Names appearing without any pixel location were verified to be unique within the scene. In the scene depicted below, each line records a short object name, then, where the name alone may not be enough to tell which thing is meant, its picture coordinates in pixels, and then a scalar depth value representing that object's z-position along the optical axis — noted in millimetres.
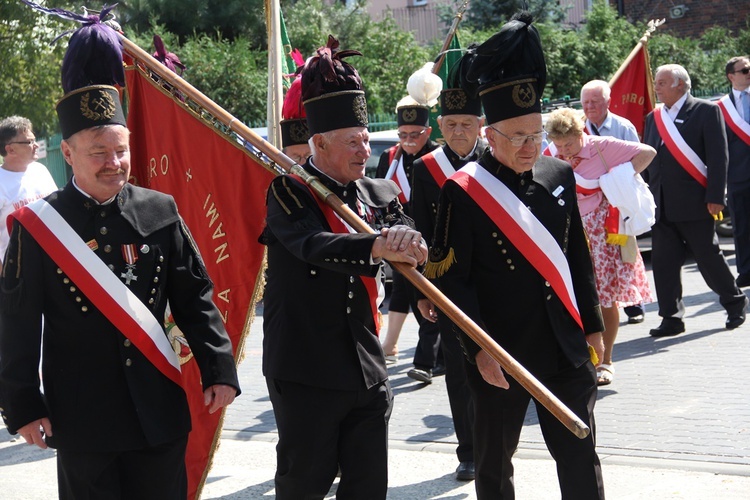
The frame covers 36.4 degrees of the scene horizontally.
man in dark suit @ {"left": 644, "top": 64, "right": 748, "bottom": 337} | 9477
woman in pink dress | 7711
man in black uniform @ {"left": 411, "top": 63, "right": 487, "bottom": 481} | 6074
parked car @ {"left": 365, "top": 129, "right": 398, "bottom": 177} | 12766
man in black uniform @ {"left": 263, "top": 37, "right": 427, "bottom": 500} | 4398
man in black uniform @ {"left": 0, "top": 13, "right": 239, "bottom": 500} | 3842
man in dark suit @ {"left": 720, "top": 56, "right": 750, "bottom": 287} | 11547
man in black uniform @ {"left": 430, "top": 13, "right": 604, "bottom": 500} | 4562
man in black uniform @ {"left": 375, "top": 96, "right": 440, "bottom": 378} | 7816
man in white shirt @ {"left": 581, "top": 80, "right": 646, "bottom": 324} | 8422
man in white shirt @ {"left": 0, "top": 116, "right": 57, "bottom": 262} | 7960
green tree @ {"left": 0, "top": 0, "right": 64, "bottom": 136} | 14992
